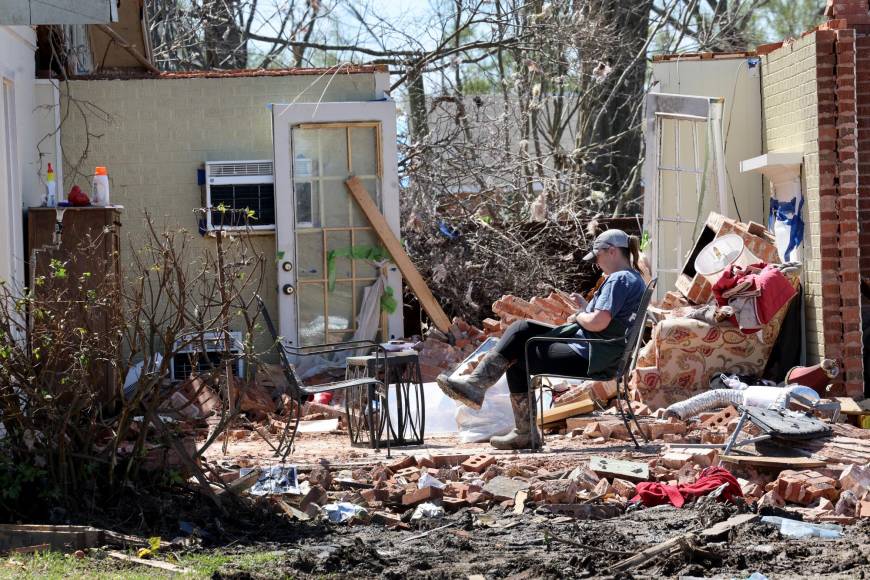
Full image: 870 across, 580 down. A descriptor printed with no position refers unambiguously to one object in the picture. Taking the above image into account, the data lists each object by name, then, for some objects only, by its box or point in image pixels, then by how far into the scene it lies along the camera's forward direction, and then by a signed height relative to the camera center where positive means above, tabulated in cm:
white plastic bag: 1700 -161
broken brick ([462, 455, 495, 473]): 1403 -160
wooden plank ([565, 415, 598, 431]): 1712 -166
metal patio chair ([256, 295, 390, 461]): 1512 -121
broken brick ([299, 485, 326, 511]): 1233 -156
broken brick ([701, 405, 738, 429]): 1690 -165
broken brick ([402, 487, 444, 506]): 1250 -157
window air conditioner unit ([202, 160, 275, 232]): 2242 +11
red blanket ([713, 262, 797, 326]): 1883 -79
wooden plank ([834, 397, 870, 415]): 1784 -167
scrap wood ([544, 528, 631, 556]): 1018 -156
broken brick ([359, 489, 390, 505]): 1273 -160
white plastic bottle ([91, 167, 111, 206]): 1837 +12
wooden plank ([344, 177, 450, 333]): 2280 -42
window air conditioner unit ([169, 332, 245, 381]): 2135 -151
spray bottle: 1872 +14
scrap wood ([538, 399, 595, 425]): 1747 -161
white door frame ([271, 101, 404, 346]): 2237 +33
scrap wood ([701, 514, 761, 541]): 1063 -156
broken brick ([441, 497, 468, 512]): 1252 -162
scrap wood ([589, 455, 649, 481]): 1328 -156
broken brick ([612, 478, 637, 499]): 1291 -162
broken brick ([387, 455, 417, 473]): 1402 -158
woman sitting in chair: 1544 -103
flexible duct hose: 1764 -157
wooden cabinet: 1661 -24
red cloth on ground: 1243 -160
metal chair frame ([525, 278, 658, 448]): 1526 -96
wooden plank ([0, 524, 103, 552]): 1028 -144
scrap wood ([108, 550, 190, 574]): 950 -147
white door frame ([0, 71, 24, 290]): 1747 +16
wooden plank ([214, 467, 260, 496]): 1203 -147
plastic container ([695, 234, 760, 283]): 2027 -58
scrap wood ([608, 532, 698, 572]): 967 -151
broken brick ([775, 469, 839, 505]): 1255 -160
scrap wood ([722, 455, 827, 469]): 1352 -157
